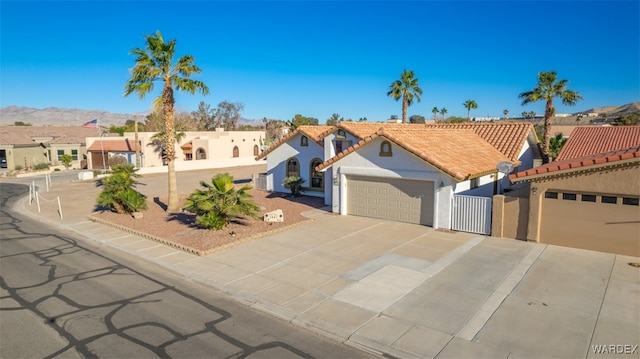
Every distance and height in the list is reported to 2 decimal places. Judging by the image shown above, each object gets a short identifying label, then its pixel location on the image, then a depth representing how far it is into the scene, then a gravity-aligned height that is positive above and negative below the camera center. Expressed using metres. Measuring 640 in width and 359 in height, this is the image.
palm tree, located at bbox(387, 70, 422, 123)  42.81 +6.71
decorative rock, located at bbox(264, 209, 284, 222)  18.33 -2.92
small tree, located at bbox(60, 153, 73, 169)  51.62 -0.99
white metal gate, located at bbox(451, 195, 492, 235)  15.96 -2.49
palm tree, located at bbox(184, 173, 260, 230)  16.12 -2.05
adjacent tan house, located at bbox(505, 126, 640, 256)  12.99 -1.72
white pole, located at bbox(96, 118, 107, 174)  49.83 -0.10
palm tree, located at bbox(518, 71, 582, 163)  32.38 +4.70
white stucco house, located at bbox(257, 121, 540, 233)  17.11 -0.59
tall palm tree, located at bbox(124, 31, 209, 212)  19.84 +3.74
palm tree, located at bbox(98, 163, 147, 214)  20.36 -2.20
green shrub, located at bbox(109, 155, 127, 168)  50.22 -0.84
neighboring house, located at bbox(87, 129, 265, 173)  49.00 +0.29
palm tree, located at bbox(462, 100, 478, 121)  75.31 +8.69
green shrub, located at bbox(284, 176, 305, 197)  25.80 -1.98
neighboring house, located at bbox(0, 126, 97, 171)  51.25 +0.72
